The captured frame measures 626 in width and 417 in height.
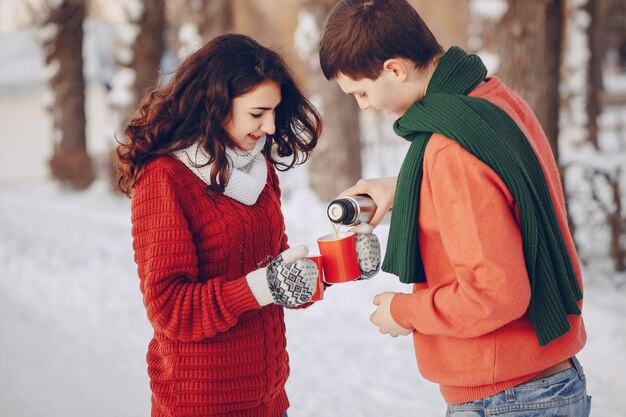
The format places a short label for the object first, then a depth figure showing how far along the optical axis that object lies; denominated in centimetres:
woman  211
